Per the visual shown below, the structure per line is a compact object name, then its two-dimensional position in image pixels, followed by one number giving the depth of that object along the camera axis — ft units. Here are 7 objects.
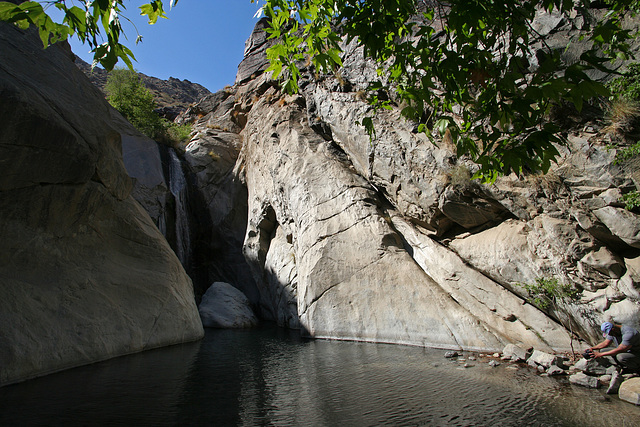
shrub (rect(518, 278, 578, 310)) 31.94
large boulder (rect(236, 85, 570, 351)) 35.81
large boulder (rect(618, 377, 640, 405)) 18.87
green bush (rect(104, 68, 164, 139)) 95.66
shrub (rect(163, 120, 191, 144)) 93.71
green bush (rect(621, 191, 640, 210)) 28.86
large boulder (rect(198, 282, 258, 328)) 59.67
